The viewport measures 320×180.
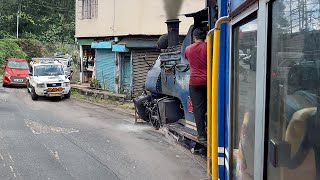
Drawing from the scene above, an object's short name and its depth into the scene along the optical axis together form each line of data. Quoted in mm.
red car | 25031
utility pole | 40853
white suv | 19219
